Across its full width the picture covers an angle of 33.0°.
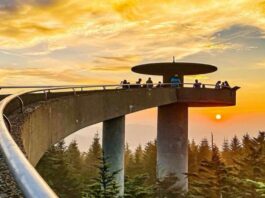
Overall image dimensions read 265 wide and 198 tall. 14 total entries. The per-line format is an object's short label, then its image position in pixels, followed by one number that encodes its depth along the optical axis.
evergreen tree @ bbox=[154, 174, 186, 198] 33.72
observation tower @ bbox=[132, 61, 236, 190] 34.50
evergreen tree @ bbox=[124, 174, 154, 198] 23.01
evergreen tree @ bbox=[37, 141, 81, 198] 54.09
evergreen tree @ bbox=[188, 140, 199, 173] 73.07
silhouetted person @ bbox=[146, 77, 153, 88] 28.08
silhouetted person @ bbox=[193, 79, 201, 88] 34.56
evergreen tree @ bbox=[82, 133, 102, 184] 79.69
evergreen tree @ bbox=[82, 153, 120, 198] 18.47
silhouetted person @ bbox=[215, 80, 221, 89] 35.50
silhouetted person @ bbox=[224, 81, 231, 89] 36.09
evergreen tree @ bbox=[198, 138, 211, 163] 91.21
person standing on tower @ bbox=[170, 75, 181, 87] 32.71
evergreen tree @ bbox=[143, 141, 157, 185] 73.39
